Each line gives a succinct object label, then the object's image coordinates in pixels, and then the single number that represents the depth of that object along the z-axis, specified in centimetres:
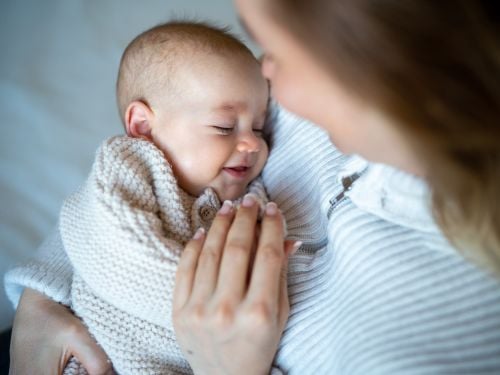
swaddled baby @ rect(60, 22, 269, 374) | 72
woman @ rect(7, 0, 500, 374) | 43
